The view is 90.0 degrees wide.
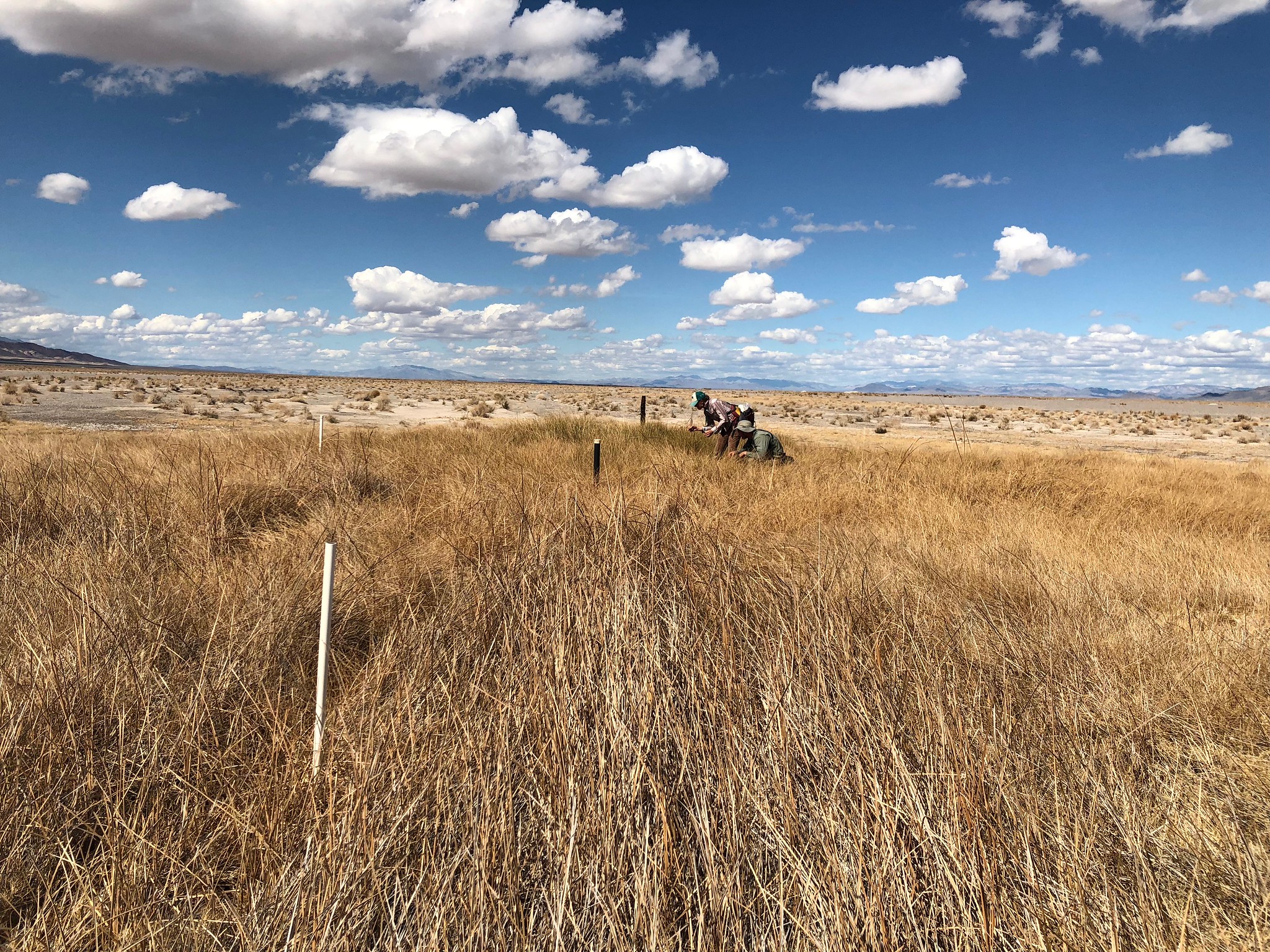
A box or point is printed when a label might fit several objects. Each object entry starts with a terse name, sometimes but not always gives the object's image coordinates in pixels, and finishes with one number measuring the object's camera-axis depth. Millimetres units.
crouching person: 10195
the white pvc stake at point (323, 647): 2057
